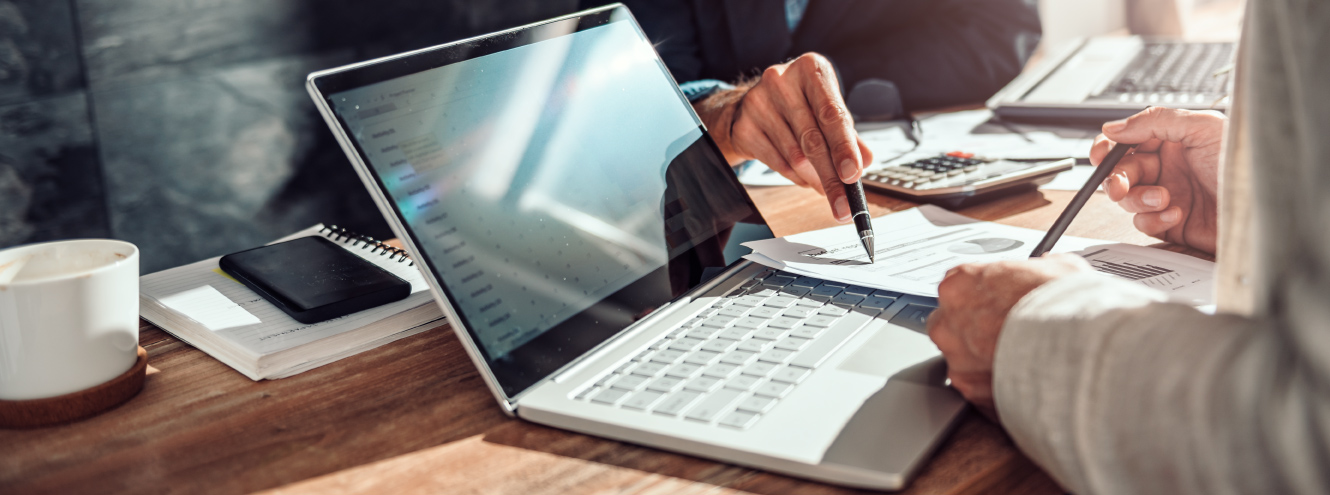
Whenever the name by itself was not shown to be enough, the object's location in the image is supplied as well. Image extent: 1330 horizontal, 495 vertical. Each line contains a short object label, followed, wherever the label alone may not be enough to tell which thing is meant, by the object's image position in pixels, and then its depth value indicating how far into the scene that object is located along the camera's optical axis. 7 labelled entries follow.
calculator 0.90
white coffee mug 0.48
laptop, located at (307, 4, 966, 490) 0.45
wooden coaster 0.50
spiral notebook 0.59
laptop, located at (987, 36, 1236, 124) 1.21
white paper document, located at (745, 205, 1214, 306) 0.64
